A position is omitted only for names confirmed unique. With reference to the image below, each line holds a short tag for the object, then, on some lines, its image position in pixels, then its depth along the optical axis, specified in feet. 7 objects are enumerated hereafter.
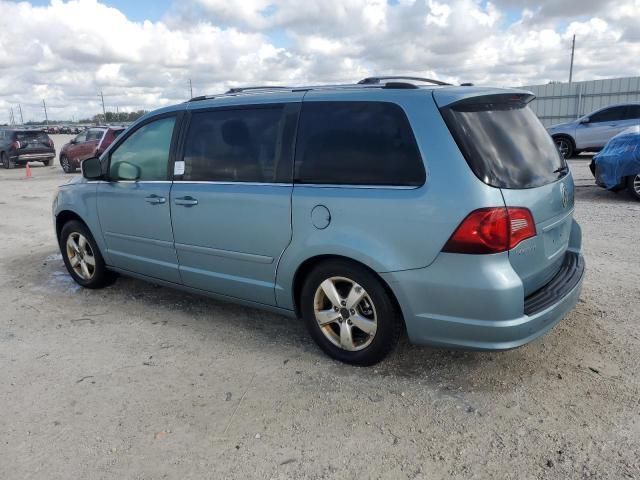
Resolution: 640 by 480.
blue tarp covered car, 29.14
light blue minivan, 9.65
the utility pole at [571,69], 135.13
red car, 60.59
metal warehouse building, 71.31
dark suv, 73.67
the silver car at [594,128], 49.08
